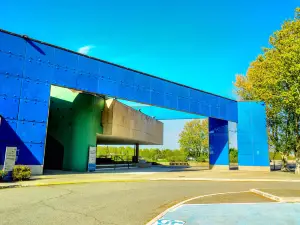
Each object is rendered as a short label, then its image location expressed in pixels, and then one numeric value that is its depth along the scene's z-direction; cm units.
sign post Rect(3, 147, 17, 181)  1627
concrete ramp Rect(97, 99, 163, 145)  2980
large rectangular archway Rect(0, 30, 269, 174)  1925
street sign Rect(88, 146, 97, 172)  2661
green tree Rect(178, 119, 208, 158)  6338
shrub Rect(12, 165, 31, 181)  1644
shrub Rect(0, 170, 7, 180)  1591
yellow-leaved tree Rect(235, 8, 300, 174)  2733
